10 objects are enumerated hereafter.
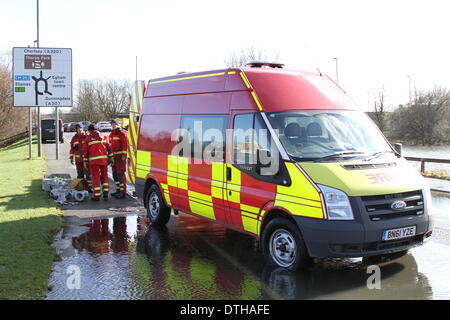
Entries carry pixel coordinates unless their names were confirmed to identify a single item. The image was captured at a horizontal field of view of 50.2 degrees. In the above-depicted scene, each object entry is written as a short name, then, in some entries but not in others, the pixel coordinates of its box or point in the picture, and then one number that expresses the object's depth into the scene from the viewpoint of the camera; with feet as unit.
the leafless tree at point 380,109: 163.43
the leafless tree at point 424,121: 177.47
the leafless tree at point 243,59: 122.58
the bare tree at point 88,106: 244.22
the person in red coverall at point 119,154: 38.34
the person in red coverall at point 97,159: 36.32
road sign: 67.10
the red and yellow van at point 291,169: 17.44
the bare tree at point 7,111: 134.31
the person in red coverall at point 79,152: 41.52
